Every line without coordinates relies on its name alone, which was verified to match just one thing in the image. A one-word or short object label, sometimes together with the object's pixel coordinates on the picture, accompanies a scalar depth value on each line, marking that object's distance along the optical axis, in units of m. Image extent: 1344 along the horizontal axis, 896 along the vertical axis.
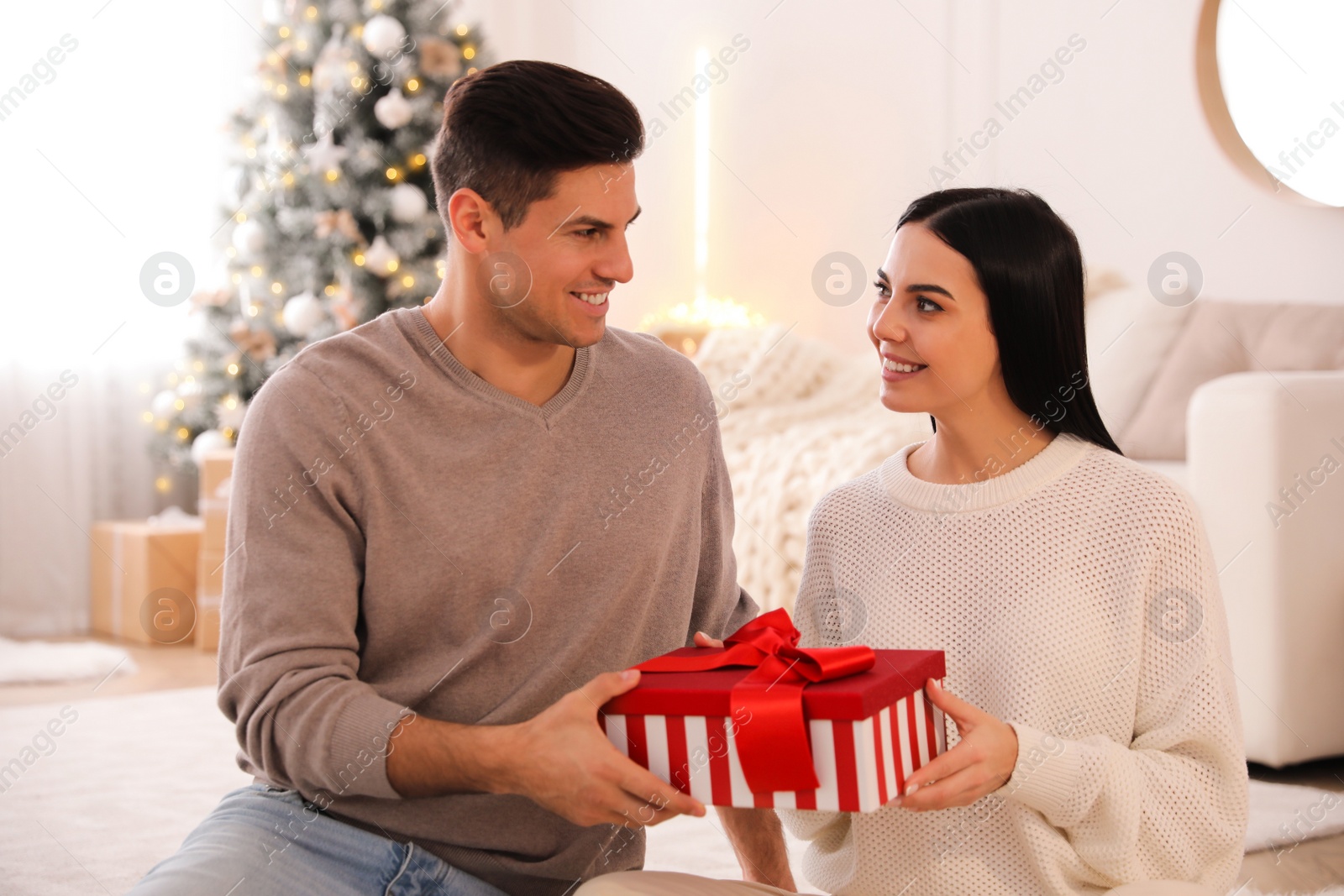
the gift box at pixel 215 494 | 3.96
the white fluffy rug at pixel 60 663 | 3.65
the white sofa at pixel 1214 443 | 2.20
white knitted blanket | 2.87
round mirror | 3.10
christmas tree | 4.20
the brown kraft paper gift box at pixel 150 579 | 4.15
